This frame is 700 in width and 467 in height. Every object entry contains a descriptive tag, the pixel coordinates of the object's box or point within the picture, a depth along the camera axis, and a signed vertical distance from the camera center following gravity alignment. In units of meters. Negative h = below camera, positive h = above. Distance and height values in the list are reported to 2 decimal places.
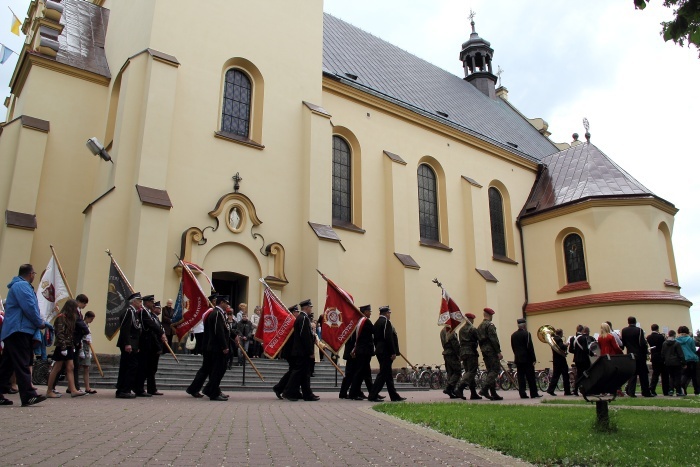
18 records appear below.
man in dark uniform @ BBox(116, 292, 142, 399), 9.63 +0.29
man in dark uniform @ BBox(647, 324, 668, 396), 13.31 +0.25
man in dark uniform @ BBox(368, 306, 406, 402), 10.73 +0.35
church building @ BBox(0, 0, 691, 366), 15.79 +6.32
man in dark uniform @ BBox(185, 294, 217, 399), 10.12 -0.18
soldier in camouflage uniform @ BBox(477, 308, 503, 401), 11.85 +0.43
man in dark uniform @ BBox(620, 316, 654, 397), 12.62 +0.53
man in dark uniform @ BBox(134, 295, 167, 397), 10.12 +0.34
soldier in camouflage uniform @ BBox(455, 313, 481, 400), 11.77 +0.31
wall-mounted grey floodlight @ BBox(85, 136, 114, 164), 15.16 +5.70
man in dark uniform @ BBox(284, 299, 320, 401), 10.23 +0.16
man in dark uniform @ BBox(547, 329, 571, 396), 13.01 +0.05
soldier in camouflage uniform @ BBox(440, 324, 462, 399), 12.32 +0.21
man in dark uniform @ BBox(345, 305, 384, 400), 10.99 +0.29
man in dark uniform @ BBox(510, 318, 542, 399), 12.37 +0.26
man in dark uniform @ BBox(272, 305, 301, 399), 10.49 -0.19
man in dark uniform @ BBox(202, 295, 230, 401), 9.66 +0.35
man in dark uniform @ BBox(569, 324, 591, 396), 12.05 +0.42
